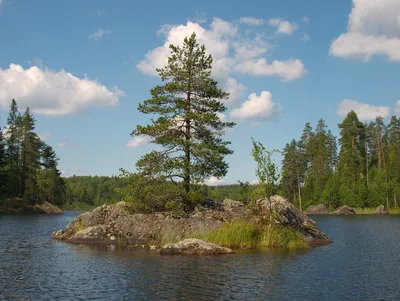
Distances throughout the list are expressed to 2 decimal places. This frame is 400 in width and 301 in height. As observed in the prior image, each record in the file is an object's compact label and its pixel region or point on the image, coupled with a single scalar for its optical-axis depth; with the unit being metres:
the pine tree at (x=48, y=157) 111.50
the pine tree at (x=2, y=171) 88.14
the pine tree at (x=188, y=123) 34.72
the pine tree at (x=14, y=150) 96.88
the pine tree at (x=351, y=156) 104.19
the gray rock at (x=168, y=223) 32.94
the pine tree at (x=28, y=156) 99.44
